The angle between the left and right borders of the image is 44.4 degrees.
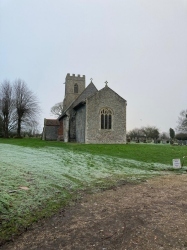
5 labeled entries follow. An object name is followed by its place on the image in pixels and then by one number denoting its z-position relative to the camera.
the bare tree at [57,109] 64.31
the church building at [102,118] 28.83
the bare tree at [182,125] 52.09
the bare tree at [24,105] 47.16
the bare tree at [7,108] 47.66
